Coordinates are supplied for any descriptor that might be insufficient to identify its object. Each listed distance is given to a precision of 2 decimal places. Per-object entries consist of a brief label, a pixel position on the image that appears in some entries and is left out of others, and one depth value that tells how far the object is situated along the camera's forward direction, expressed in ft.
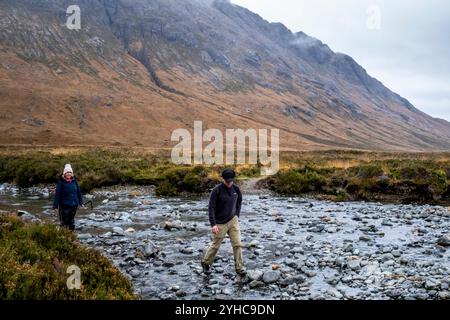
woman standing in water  46.62
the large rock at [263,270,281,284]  34.42
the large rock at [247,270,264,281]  34.88
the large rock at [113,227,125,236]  52.54
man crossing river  36.22
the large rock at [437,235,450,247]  46.57
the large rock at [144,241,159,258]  41.96
